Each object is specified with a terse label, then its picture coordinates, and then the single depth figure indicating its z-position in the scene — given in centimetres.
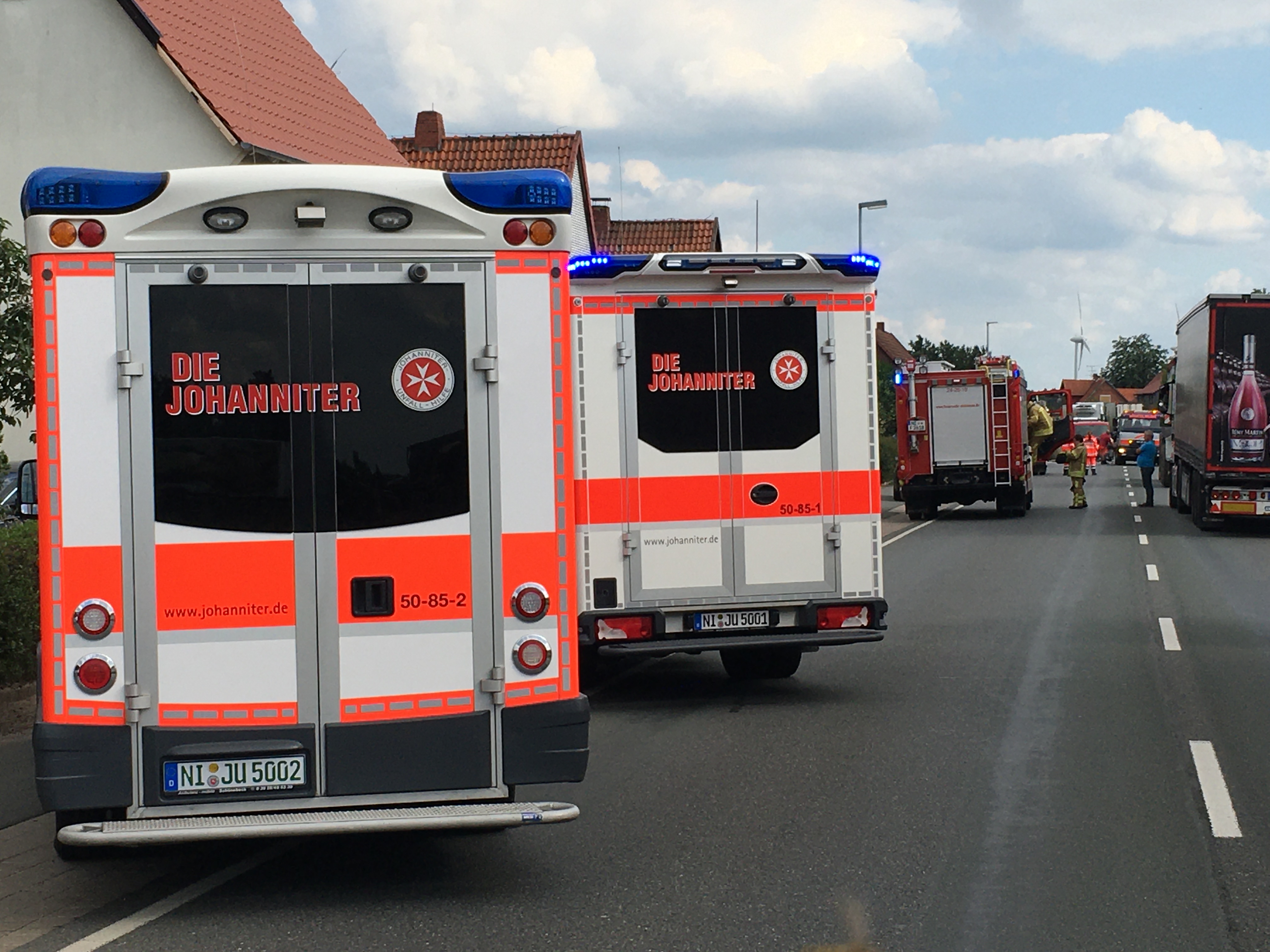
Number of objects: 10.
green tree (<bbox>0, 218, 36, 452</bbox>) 1121
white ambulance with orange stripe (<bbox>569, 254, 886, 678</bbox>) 1067
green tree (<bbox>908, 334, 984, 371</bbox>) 7825
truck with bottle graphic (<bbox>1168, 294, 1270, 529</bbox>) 2630
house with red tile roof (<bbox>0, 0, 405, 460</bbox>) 2361
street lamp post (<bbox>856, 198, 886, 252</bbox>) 3856
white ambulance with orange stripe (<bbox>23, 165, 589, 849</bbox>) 588
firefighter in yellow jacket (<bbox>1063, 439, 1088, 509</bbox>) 3716
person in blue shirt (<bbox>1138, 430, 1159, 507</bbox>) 3709
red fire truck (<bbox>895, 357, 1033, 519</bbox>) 3183
